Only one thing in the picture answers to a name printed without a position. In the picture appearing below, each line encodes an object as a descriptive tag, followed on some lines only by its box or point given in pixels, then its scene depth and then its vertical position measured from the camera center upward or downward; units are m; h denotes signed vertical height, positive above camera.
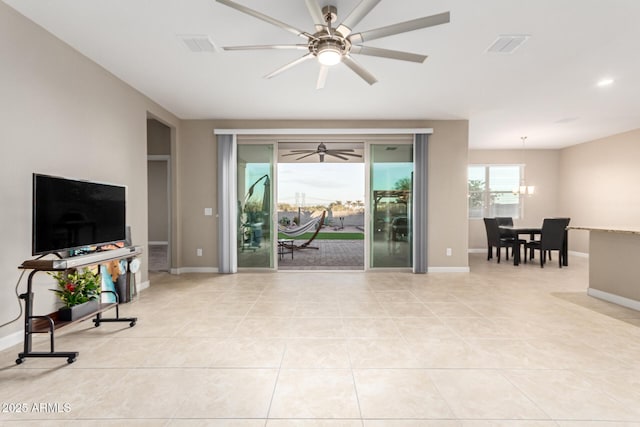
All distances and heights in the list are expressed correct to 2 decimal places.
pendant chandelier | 6.33 +0.43
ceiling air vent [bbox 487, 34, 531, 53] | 2.65 +1.48
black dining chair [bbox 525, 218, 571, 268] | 5.57 -0.46
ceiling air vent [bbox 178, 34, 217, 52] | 2.69 +1.49
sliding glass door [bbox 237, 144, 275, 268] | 5.18 +0.08
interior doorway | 7.97 +0.06
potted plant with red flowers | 2.33 -0.66
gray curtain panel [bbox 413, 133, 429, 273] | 5.03 +0.15
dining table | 5.76 -0.58
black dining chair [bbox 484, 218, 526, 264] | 6.19 -0.58
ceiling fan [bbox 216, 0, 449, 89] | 1.89 +1.19
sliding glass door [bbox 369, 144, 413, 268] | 5.21 +0.08
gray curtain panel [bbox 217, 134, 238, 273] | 5.00 +0.11
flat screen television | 2.09 -0.04
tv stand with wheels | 2.04 -0.76
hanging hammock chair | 7.46 -0.47
